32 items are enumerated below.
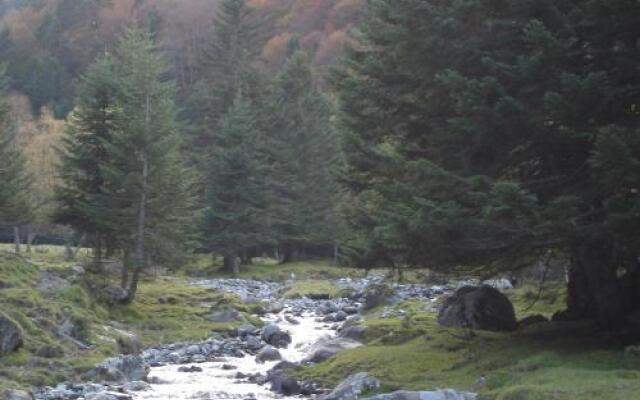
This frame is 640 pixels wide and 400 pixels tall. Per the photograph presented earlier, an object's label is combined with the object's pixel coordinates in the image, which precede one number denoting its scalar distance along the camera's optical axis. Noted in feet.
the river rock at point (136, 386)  69.32
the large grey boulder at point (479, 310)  70.74
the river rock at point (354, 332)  83.54
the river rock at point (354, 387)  55.42
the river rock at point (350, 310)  119.94
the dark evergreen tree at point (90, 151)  120.98
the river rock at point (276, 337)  97.09
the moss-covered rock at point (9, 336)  71.97
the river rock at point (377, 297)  114.52
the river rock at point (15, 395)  59.93
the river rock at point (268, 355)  86.48
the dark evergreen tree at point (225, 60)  264.72
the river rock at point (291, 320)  116.34
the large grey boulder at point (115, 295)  107.45
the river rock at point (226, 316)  113.80
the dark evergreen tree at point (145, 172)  111.34
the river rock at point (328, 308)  124.36
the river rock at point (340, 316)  116.12
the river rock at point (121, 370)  73.15
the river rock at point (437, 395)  47.60
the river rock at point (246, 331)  106.01
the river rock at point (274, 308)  129.25
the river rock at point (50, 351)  75.36
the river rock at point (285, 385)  65.36
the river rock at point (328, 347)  76.43
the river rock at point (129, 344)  88.53
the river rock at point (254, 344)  94.94
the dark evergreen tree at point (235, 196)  189.37
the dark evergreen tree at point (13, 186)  151.53
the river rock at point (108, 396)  61.41
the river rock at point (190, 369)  80.94
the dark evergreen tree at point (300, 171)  212.02
